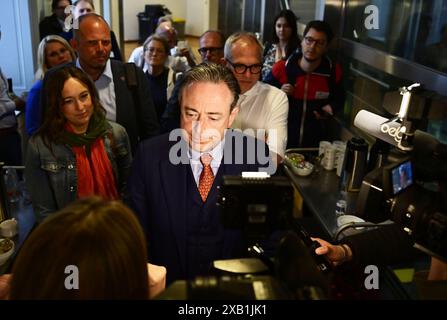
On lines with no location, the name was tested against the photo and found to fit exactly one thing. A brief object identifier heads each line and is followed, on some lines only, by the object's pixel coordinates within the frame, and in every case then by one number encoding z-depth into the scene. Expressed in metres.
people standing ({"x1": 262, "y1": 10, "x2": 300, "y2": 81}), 3.44
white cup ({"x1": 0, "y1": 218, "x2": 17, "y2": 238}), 1.69
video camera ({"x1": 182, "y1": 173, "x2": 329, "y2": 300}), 0.74
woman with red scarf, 1.74
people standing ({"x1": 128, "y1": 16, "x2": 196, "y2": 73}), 3.12
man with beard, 2.87
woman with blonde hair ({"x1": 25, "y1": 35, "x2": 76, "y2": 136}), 2.61
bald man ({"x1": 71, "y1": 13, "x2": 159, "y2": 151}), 2.11
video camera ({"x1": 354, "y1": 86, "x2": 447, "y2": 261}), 0.97
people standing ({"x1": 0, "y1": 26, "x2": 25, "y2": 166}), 2.80
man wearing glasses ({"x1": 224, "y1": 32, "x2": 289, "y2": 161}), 1.84
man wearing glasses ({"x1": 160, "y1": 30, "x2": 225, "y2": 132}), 2.82
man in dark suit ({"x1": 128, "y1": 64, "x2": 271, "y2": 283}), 1.26
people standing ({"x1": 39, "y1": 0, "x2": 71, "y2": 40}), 3.79
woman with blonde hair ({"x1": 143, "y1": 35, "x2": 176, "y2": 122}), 2.81
